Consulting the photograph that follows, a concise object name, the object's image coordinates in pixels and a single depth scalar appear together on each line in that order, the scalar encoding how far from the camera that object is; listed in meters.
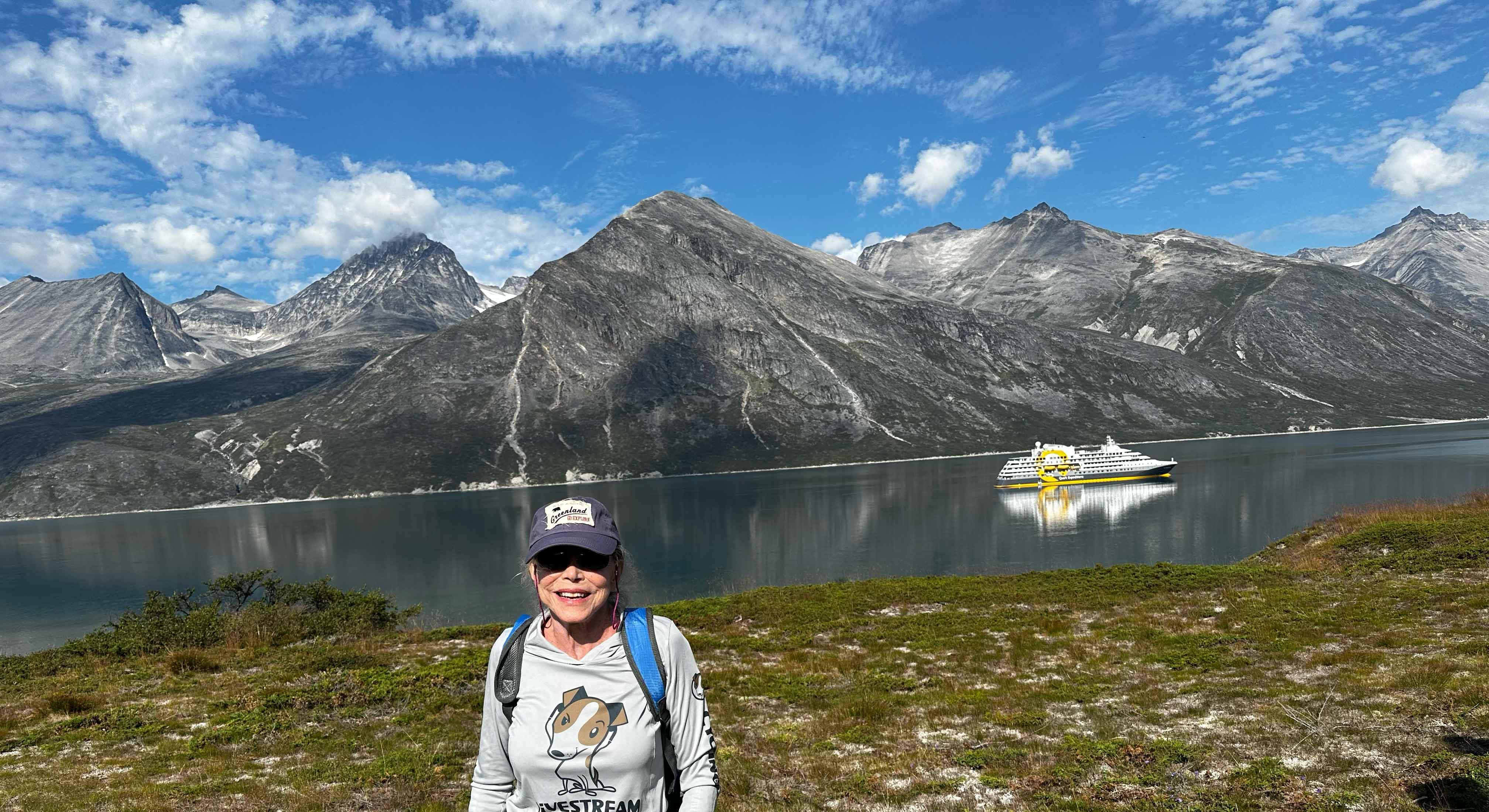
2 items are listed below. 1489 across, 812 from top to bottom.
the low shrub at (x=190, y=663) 24.12
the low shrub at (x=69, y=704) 19.08
